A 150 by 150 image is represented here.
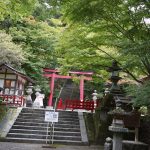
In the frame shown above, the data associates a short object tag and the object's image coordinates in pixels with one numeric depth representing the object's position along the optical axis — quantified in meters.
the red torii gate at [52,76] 29.42
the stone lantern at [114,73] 12.65
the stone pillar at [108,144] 11.07
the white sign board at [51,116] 13.84
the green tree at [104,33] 10.10
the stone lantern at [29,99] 23.91
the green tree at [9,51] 24.36
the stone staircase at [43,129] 14.30
